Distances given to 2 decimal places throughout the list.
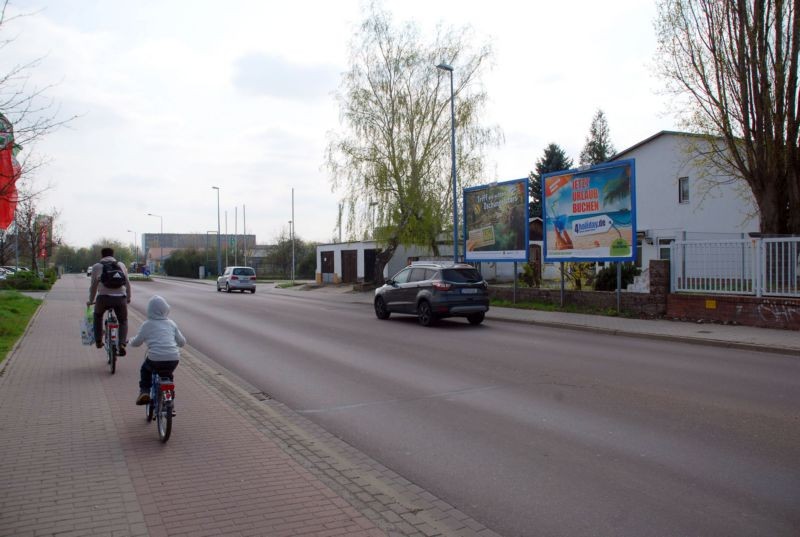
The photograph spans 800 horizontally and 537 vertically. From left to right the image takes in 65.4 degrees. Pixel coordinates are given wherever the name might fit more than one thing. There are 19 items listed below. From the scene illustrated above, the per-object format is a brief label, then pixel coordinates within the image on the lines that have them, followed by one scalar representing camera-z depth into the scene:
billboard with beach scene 17.53
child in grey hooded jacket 5.97
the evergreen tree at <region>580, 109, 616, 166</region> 68.25
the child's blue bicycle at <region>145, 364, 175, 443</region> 5.61
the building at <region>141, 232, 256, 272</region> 119.43
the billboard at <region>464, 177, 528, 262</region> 21.08
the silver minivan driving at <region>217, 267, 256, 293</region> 38.44
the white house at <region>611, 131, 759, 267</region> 29.70
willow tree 32.03
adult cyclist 9.19
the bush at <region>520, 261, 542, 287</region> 25.38
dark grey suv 16.19
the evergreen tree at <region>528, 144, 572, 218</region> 51.81
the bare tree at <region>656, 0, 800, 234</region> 17.72
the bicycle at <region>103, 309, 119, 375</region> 9.06
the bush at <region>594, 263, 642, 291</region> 22.47
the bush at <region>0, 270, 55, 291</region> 36.41
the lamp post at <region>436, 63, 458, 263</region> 24.38
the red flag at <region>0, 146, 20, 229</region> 10.66
